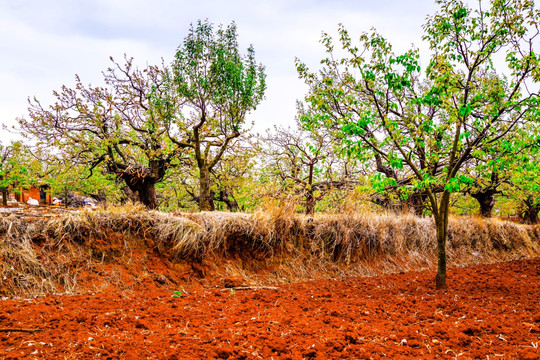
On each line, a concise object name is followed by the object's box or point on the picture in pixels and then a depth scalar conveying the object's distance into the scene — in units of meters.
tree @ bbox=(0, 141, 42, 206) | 12.52
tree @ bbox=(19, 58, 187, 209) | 10.02
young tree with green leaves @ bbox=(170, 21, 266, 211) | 8.62
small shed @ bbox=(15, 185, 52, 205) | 27.58
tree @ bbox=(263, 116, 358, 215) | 10.23
